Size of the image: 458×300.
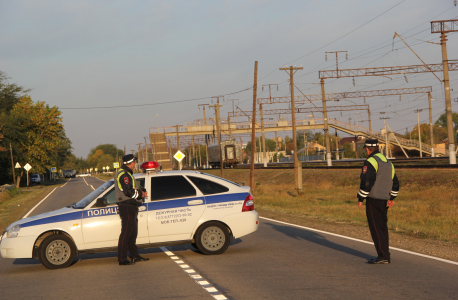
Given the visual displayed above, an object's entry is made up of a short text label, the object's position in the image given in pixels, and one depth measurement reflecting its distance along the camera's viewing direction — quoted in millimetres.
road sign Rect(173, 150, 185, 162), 41094
